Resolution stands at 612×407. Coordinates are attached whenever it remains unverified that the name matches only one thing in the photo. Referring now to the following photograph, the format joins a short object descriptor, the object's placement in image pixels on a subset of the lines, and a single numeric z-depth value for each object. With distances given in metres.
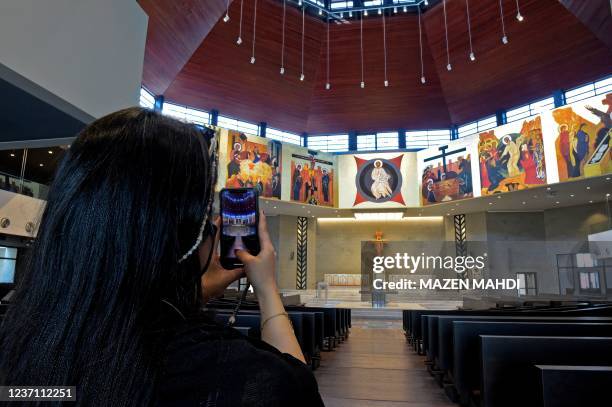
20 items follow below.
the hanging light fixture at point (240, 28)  13.30
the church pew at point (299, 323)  2.54
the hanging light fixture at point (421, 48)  14.82
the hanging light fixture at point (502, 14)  12.62
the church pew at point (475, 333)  2.37
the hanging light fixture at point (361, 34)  14.81
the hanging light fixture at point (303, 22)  14.34
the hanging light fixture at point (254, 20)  13.62
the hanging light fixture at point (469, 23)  12.96
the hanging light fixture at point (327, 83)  15.68
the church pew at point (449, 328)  2.82
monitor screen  10.01
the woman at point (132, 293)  0.53
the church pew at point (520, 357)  1.80
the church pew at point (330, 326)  4.64
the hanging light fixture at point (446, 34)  13.50
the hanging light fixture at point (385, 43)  14.82
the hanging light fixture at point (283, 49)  14.09
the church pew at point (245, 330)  2.00
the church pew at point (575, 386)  1.38
